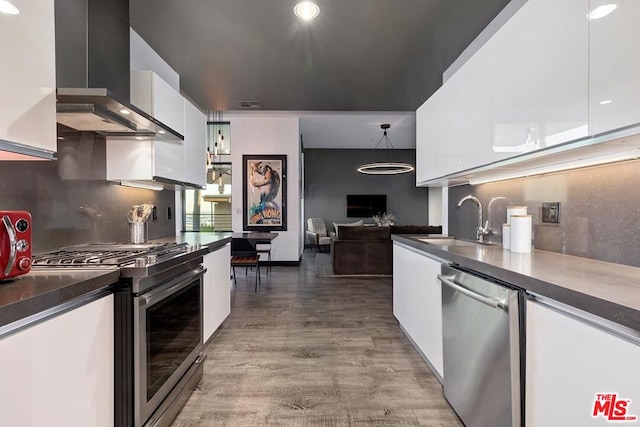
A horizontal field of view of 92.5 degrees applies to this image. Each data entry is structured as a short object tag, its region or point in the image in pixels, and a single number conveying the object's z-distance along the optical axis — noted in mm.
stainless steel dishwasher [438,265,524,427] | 1141
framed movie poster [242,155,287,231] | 6309
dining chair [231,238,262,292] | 4156
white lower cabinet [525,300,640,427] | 758
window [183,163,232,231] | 7570
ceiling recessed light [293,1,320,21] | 2208
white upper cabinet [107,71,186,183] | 2033
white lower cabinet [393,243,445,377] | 1904
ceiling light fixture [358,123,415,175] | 6774
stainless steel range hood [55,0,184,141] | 1441
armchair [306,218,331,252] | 8418
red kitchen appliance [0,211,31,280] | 946
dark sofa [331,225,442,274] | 5338
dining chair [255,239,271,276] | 6191
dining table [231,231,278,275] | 4245
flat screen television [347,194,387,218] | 9734
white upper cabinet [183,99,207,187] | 2568
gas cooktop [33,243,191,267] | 1292
